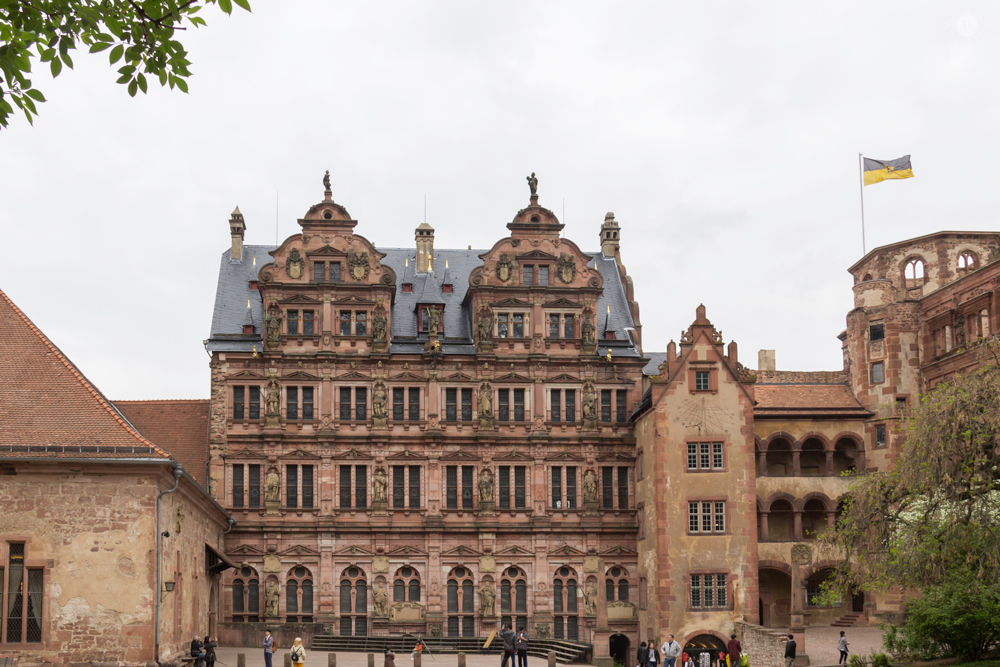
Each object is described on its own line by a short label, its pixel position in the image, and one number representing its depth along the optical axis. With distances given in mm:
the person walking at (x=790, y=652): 38688
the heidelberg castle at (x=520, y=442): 49469
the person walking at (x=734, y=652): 41625
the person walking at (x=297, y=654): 32875
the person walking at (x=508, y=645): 36969
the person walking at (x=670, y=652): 38281
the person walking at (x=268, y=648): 34534
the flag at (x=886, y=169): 53750
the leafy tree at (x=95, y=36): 11688
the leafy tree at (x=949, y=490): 29375
